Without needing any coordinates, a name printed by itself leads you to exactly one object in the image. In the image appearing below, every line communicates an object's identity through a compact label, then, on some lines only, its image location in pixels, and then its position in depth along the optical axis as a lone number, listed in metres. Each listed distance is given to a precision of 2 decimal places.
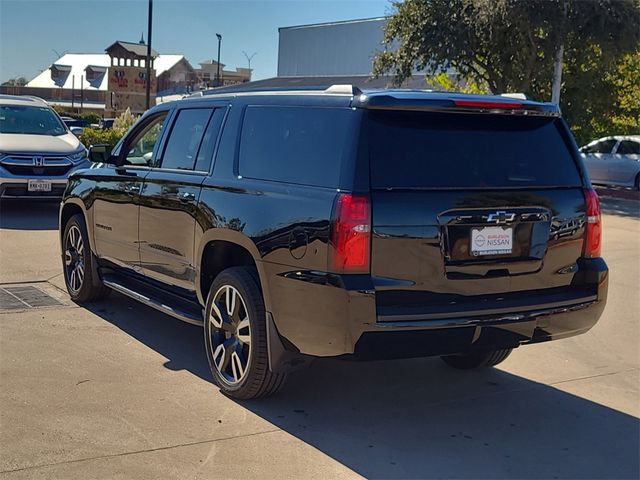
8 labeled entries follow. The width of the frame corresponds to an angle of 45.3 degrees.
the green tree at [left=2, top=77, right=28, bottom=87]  88.44
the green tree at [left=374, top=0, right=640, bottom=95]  18.50
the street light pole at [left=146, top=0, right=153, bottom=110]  27.83
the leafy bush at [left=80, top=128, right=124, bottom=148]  21.55
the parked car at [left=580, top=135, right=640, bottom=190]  21.25
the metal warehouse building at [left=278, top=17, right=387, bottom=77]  53.19
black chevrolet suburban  3.94
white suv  11.85
